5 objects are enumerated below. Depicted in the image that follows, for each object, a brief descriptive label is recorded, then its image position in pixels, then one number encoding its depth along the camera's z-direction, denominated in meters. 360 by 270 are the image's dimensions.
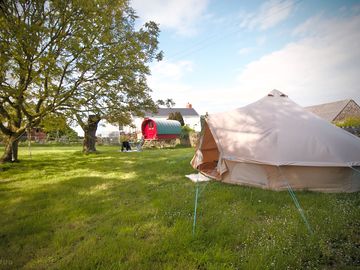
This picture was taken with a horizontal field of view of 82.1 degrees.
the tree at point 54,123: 10.70
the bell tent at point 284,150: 4.89
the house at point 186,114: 45.66
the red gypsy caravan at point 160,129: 22.20
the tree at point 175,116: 36.78
